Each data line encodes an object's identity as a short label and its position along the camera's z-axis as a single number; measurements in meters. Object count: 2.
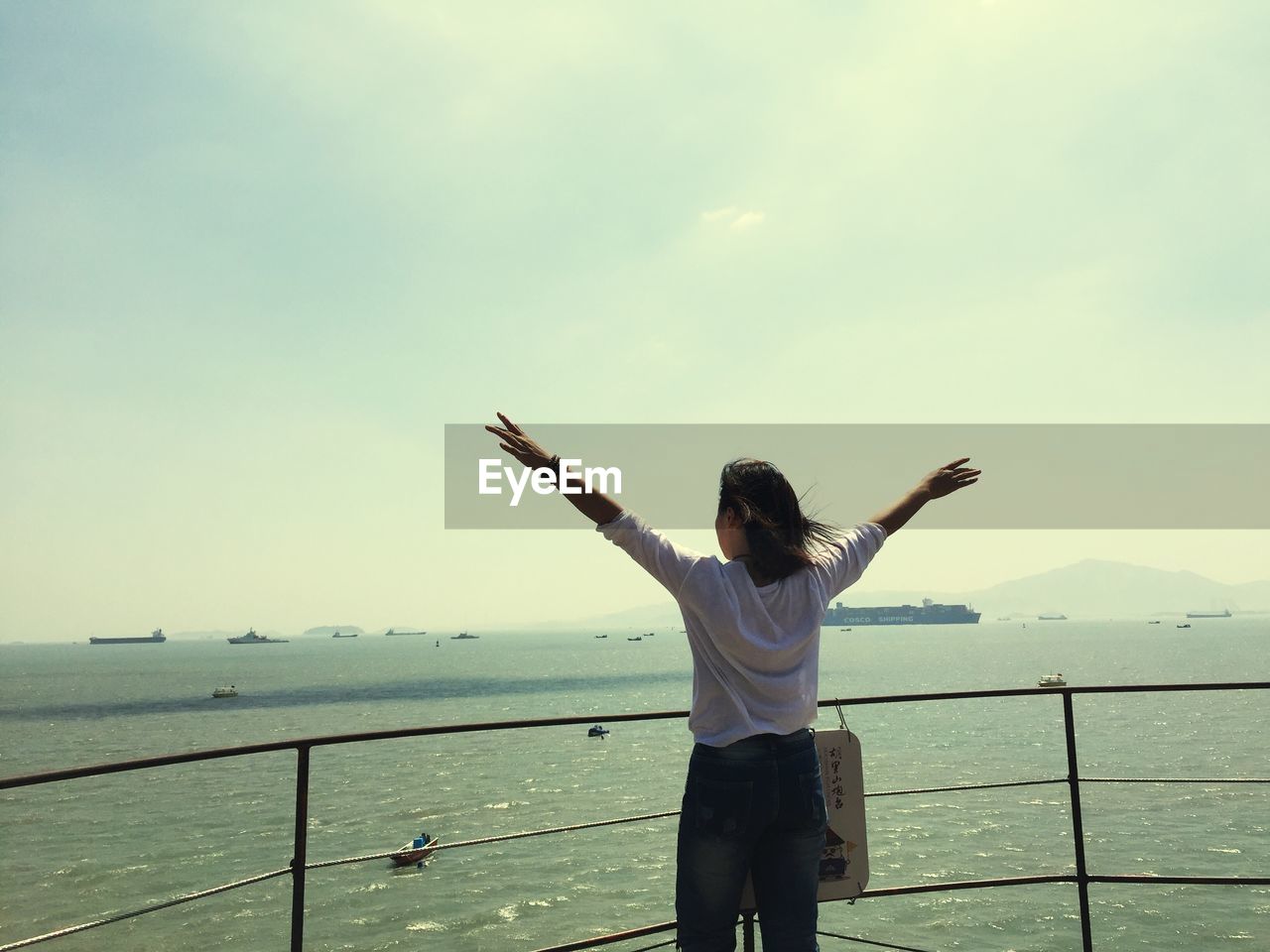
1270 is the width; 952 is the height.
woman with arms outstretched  1.82
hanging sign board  2.81
